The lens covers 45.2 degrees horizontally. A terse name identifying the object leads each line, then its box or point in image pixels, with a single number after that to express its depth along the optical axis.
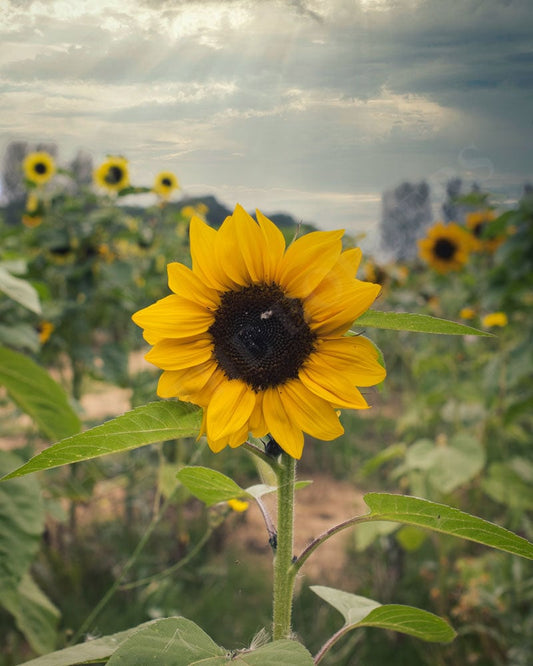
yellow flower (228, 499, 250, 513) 0.67
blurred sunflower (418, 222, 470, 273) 2.06
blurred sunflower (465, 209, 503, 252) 1.99
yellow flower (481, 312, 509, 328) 1.69
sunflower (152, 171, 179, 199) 2.39
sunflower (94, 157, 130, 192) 2.10
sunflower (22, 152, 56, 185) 2.19
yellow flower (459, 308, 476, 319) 1.88
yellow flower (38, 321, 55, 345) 1.67
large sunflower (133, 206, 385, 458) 0.36
